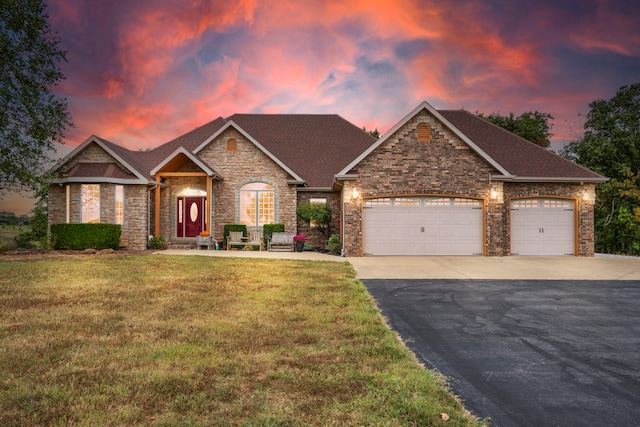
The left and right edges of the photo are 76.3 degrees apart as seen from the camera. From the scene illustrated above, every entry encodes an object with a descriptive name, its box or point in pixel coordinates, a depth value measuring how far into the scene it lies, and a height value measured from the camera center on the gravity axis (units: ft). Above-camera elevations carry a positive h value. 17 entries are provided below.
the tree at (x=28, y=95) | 59.47 +18.95
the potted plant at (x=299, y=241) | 67.31 -3.78
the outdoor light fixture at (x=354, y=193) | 59.16 +3.67
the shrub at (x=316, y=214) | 69.00 +0.78
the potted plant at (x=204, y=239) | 66.54 -3.21
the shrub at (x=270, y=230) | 69.31 -1.89
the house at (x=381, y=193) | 59.26 +4.10
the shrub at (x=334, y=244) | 64.64 -4.08
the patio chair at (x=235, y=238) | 67.99 -3.16
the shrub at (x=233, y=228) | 69.10 -1.51
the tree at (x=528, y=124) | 100.83 +23.83
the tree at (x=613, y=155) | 91.91 +14.43
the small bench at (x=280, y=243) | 66.64 -3.96
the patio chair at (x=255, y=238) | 68.85 -3.27
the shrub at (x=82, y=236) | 60.85 -2.34
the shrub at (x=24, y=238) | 75.04 -3.47
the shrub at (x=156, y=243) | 65.72 -3.74
